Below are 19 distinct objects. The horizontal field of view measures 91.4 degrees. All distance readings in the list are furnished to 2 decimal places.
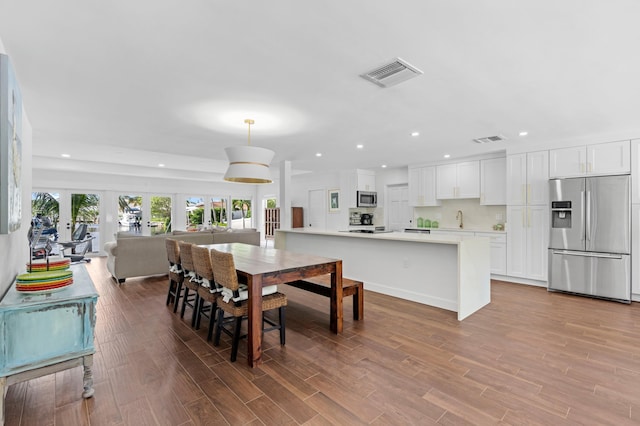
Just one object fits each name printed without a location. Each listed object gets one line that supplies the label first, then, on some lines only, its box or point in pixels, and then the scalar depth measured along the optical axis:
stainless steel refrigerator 4.27
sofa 5.35
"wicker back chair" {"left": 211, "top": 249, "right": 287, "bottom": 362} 2.61
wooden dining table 2.52
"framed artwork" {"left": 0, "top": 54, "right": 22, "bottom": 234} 1.60
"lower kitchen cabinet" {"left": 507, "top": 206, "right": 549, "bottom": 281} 5.05
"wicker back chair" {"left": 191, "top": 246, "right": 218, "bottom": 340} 2.94
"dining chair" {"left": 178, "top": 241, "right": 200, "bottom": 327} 3.31
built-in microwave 7.77
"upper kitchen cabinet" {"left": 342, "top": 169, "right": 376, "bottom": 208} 7.82
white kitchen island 3.71
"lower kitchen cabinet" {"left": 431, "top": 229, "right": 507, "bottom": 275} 5.47
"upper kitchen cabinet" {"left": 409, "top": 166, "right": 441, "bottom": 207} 6.75
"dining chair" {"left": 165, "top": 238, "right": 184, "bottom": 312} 3.76
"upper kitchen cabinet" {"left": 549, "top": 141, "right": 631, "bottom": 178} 4.37
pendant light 3.62
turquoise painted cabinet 1.79
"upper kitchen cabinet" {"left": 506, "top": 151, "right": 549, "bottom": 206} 5.03
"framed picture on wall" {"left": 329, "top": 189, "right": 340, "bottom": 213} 8.39
